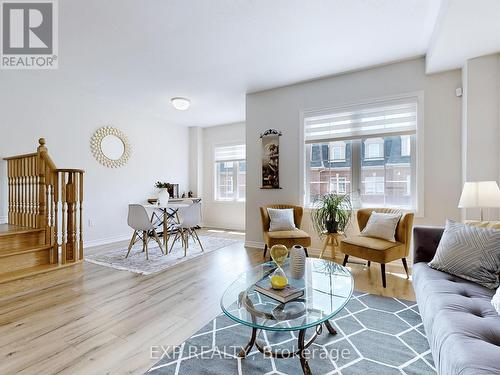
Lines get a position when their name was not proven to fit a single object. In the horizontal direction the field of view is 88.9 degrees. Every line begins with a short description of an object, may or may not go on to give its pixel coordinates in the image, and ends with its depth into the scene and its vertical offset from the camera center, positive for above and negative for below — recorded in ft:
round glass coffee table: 4.41 -2.31
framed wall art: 14.19 +1.55
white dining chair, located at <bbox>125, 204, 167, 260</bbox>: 12.42 -1.67
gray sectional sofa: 3.19 -2.15
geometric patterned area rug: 4.95 -3.53
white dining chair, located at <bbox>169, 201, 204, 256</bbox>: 13.55 -1.77
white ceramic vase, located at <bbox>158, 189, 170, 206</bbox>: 14.62 -0.59
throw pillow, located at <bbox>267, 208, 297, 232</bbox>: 12.34 -1.64
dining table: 13.68 -1.09
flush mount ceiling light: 14.42 +4.74
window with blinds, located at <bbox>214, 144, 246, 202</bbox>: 20.80 +1.17
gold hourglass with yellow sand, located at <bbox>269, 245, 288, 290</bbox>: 5.69 -1.52
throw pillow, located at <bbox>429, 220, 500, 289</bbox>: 5.49 -1.57
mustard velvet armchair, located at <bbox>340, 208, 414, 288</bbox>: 8.89 -2.19
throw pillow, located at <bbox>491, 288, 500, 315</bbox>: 4.31 -2.02
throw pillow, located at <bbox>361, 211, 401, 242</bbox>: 9.74 -1.58
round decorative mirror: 15.51 +2.56
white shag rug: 11.03 -3.45
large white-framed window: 11.44 +1.61
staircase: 9.49 -1.26
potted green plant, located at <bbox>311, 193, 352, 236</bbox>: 11.35 -1.24
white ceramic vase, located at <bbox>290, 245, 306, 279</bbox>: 6.14 -1.84
